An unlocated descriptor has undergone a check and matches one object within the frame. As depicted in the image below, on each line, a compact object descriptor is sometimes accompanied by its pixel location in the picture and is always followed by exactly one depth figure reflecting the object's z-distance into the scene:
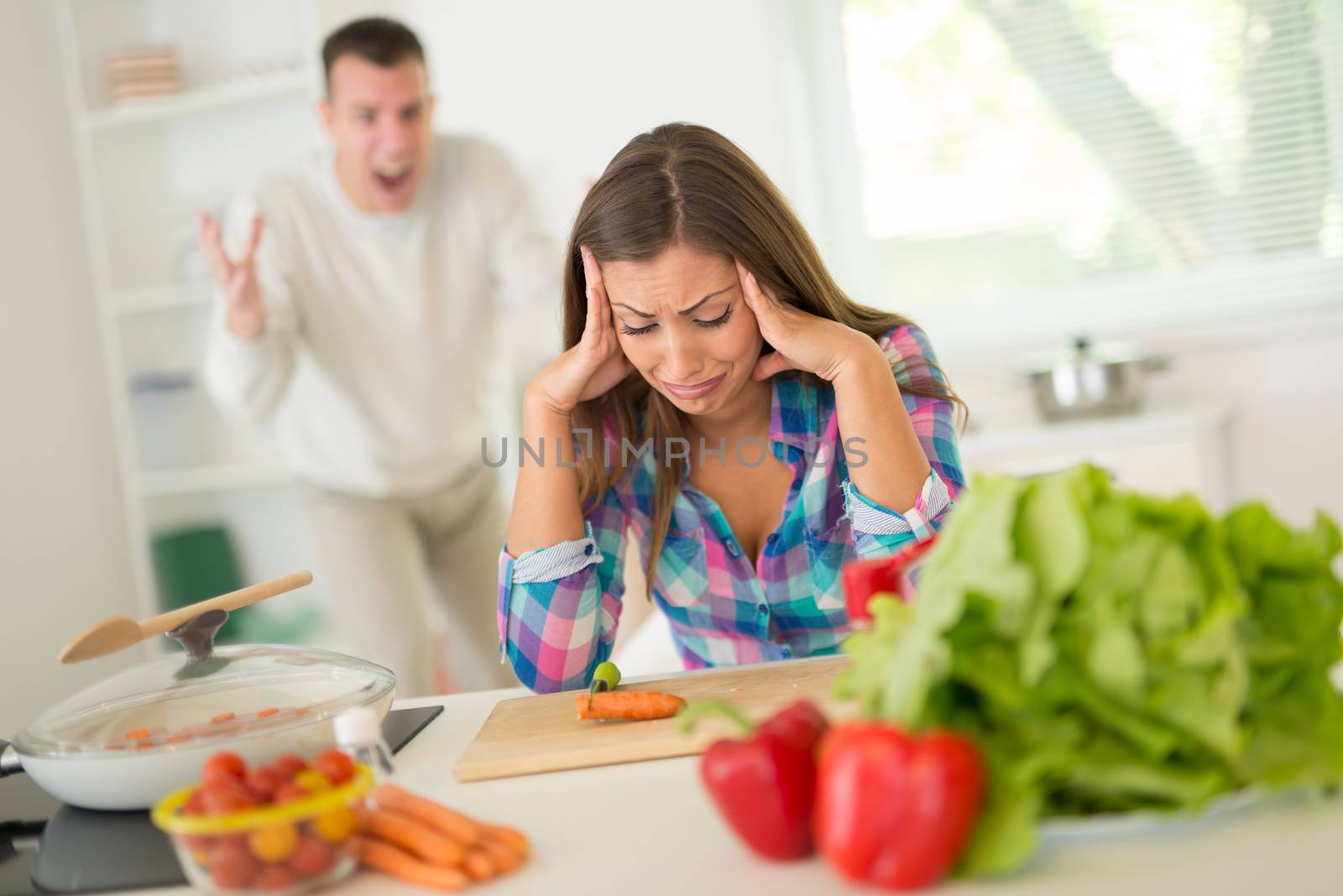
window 3.30
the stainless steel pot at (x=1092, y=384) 2.96
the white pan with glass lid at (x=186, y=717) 1.03
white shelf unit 3.64
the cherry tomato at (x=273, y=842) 0.78
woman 1.44
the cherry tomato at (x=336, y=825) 0.80
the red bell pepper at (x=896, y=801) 0.68
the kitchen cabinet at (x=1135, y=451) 2.83
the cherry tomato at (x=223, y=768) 0.81
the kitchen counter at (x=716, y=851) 0.72
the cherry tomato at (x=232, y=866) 0.78
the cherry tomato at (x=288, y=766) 0.83
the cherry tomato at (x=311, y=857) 0.80
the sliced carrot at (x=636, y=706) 1.15
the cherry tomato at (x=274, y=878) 0.80
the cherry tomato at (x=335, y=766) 0.83
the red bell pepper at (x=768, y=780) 0.75
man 2.80
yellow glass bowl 0.77
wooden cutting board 1.08
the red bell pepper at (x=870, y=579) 0.94
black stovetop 0.91
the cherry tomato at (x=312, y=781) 0.81
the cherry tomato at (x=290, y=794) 0.79
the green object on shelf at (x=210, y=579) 3.70
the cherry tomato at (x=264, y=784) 0.80
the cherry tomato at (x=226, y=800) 0.78
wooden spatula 1.05
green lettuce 0.72
